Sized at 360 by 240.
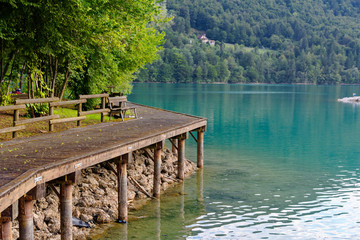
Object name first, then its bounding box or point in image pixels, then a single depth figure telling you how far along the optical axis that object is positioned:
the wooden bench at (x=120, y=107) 22.88
